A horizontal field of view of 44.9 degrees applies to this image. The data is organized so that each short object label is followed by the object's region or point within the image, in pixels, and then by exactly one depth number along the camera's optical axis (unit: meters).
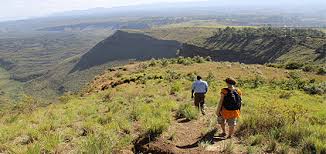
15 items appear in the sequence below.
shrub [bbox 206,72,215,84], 26.40
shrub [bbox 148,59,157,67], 39.00
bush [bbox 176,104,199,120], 12.34
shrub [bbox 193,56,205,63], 39.34
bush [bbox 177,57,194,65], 38.12
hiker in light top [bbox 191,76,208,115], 14.12
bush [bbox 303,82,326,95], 22.92
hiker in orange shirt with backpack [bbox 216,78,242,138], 9.89
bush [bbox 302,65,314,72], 35.17
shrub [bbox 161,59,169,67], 38.00
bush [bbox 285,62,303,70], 37.38
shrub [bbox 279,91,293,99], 20.73
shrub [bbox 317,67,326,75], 33.62
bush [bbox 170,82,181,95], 20.30
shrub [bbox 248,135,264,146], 9.21
